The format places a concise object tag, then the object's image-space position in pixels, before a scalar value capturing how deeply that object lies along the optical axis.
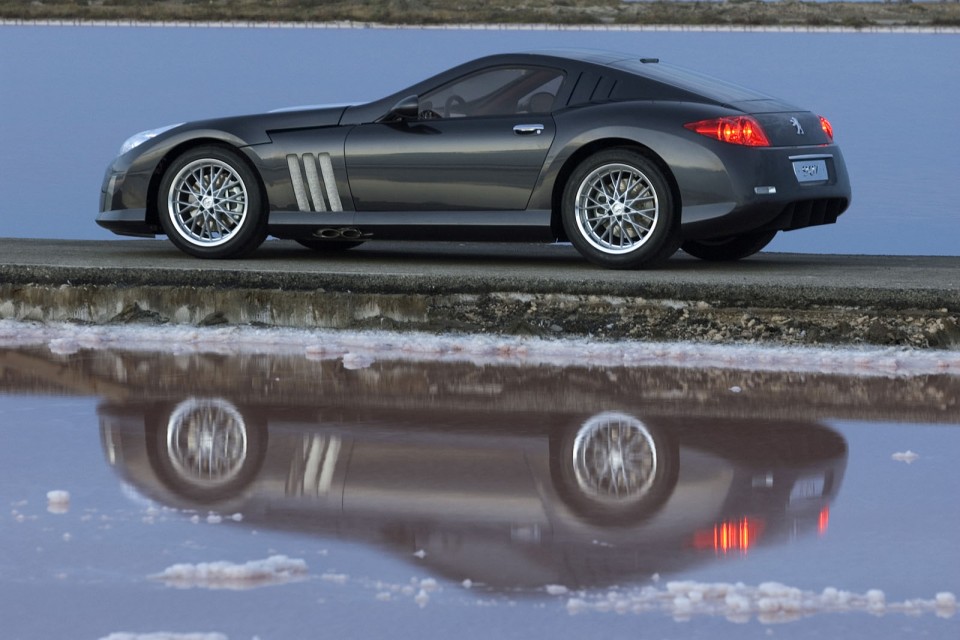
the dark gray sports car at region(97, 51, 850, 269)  16.20
